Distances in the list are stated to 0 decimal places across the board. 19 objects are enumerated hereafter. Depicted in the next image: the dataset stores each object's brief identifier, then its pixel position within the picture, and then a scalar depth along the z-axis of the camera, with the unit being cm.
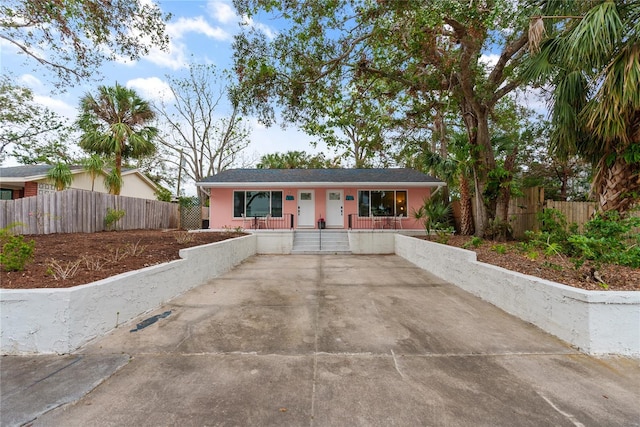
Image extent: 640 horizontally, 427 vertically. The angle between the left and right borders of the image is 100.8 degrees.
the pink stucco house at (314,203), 1258
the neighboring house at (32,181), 1147
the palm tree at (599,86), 413
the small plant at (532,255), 432
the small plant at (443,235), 728
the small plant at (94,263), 365
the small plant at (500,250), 535
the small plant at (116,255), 422
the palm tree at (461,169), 843
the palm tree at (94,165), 1069
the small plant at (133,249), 478
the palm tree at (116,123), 1295
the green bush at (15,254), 323
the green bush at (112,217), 957
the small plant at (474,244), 635
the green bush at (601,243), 357
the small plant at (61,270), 314
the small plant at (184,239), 647
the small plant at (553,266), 373
